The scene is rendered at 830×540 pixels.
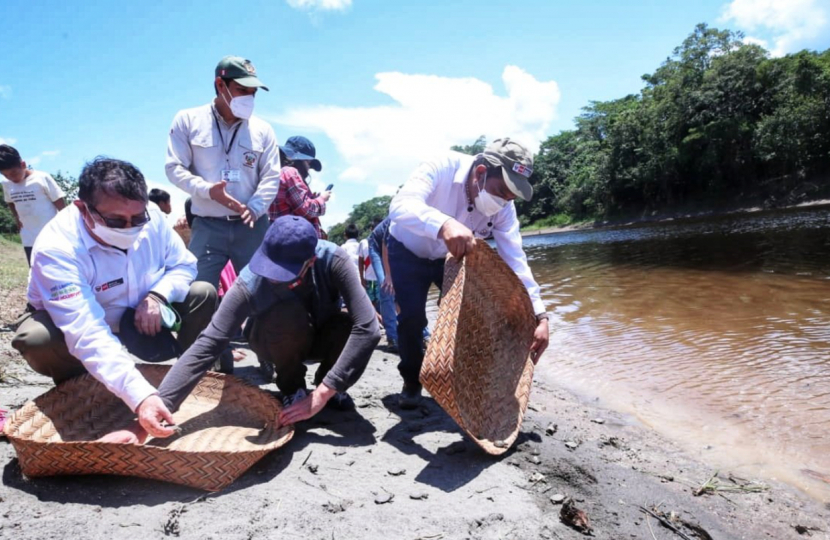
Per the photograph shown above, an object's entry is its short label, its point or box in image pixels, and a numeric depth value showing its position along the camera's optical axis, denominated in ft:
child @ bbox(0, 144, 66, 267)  14.46
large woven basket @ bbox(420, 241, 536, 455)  6.75
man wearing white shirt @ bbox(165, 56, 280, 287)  9.80
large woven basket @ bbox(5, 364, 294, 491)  5.86
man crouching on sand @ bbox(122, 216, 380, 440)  6.68
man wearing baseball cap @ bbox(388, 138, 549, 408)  7.86
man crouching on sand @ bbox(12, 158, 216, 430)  6.32
